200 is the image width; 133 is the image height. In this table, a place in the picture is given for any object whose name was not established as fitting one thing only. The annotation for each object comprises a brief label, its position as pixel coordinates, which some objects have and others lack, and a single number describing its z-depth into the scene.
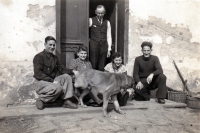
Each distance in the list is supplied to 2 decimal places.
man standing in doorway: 5.39
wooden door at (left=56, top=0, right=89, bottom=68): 5.26
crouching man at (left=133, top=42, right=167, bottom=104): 4.98
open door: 5.54
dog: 3.92
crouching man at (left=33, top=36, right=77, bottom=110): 4.04
